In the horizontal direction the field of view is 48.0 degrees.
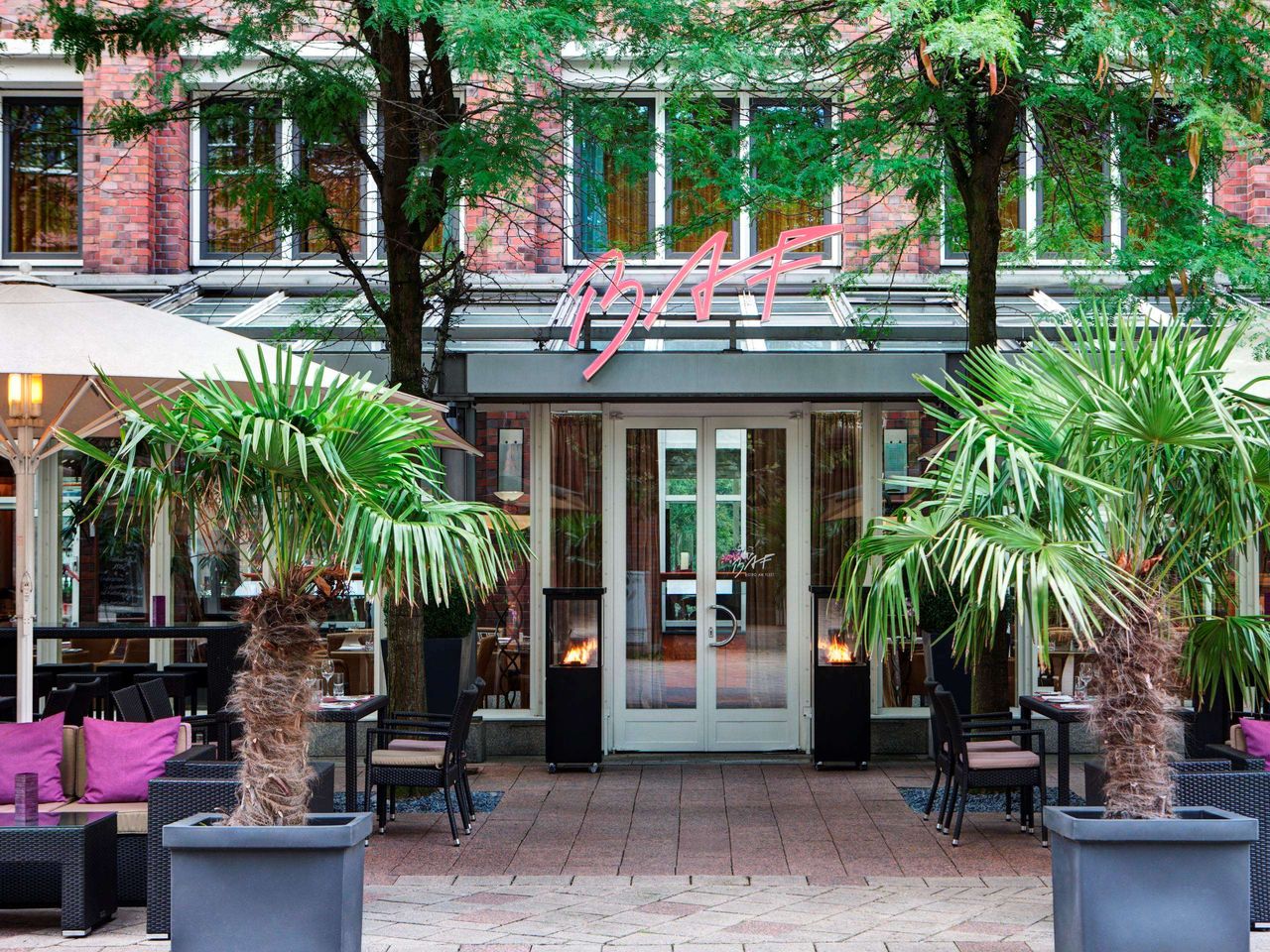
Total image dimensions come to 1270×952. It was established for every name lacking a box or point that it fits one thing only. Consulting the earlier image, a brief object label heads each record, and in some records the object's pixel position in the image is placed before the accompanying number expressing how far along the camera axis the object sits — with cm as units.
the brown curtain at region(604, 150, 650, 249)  1384
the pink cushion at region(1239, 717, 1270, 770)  749
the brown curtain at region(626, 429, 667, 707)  1238
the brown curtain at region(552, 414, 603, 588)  1244
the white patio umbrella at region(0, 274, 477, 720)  663
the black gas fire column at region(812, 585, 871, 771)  1149
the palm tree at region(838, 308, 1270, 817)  532
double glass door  1234
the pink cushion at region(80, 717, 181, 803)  730
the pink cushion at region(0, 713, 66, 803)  732
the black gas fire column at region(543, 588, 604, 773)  1143
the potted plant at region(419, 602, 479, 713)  1126
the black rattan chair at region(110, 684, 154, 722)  841
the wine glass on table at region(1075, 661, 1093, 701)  876
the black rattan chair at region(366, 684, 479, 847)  877
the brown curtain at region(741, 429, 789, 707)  1237
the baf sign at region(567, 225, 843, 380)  1045
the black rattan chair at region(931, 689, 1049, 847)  869
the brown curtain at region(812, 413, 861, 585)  1243
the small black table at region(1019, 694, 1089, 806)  821
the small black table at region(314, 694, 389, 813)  871
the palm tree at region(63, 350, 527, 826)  518
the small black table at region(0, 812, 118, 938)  630
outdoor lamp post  741
